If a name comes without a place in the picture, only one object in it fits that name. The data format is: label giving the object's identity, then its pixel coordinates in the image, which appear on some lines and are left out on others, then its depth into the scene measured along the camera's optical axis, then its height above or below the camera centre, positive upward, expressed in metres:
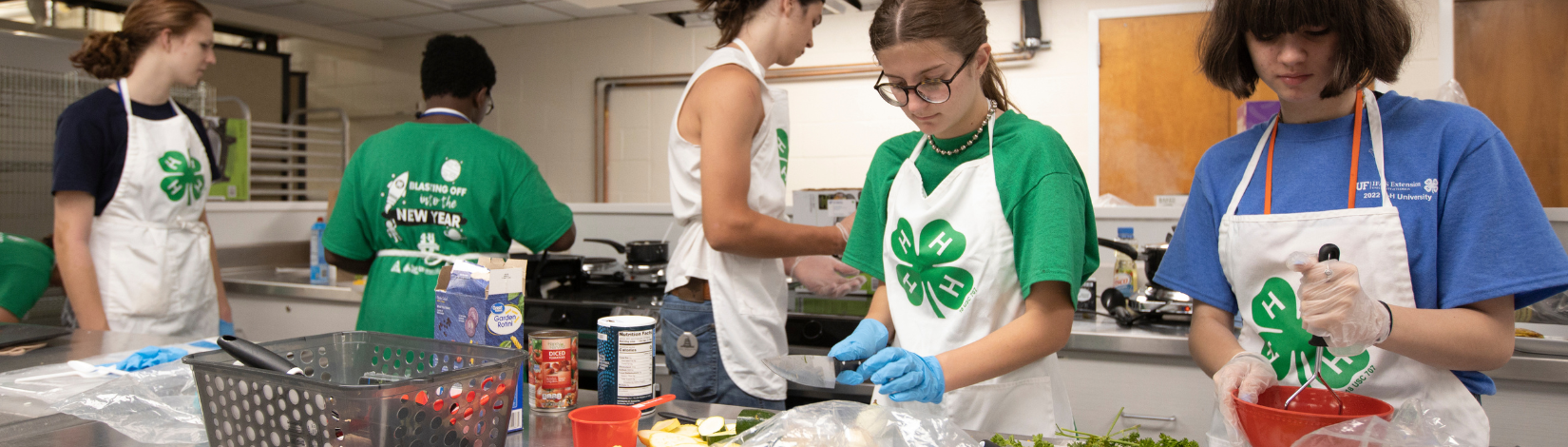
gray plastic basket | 0.84 -0.18
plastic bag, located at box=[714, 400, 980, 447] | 0.92 -0.21
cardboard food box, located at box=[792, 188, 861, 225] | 2.54 +0.07
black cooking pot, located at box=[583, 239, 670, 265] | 2.62 -0.07
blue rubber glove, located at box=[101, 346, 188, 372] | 1.42 -0.21
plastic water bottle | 3.06 -0.11
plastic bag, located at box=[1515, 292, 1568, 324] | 1.91 -0.17
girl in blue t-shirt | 1.00 +0.00
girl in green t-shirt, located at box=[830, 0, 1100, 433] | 1.12 -0.01
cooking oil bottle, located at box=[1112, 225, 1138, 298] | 2.22 -0.11
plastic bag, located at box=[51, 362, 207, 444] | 1.11 -0.24
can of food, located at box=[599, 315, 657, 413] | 1.18 -0.17
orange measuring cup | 0.96 -0.22
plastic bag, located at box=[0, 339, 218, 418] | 1.26 -0.25
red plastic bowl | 0.84 -0.18
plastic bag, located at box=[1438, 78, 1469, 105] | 2.07 +0.33
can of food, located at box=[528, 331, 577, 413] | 1.21 -0.20
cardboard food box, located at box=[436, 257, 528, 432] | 1.12 -0.10
